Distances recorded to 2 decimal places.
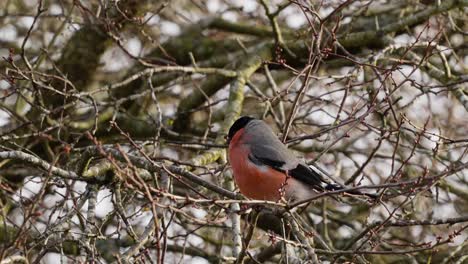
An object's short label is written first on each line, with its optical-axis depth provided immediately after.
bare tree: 8.77
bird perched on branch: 9.97
